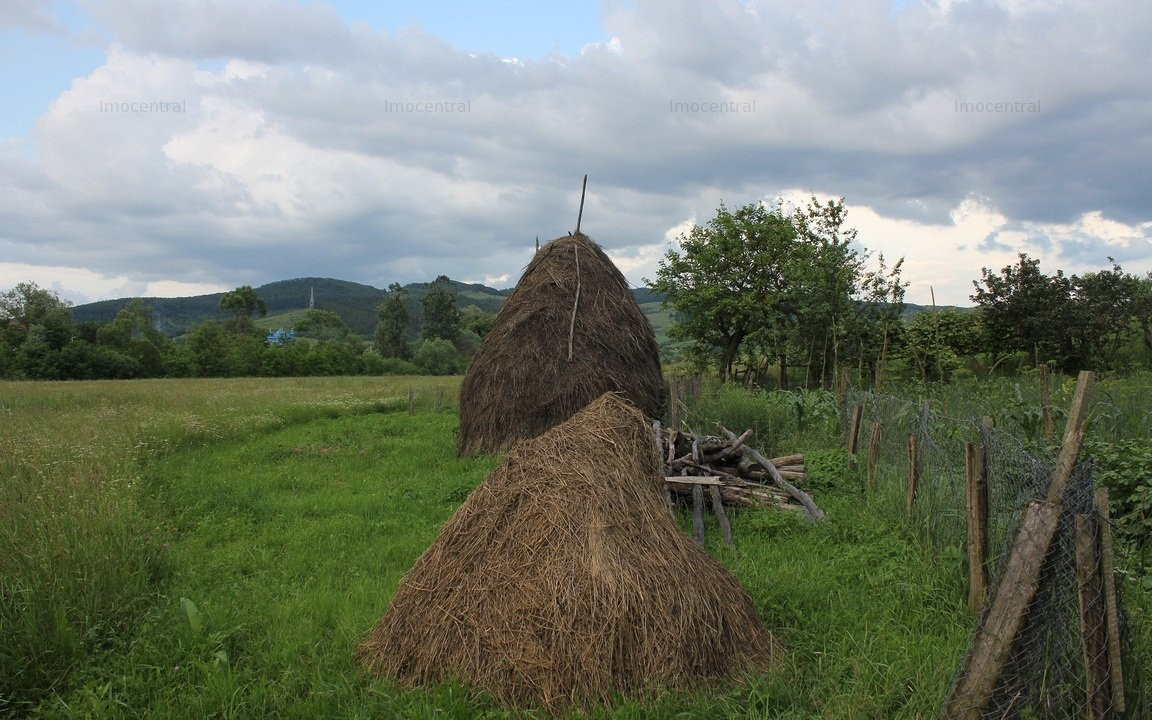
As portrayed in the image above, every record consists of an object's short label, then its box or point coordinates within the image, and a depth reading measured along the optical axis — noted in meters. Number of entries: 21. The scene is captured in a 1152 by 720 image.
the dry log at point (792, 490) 7.48
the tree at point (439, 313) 73.88
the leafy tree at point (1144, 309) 19.70
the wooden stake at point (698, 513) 6.93
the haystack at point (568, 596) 3.75
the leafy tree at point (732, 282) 25.69
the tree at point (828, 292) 18.44
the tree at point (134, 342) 49.53
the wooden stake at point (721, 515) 6.89
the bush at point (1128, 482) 5.39
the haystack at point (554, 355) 11.15
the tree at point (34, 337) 40.91
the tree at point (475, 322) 81.12
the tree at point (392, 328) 72.69
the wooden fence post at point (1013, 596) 3.06
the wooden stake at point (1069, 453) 3.08
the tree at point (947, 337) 20.39
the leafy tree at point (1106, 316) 19.44
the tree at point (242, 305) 74.69
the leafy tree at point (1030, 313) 19.70
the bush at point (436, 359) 62.81
